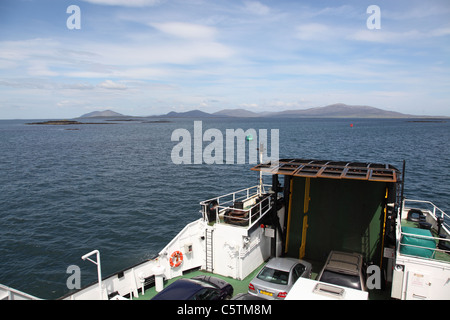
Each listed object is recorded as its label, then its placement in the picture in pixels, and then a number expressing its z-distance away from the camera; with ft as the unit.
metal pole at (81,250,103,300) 32.78
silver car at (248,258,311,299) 35.10
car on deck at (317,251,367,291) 34.32
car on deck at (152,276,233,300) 31.83
